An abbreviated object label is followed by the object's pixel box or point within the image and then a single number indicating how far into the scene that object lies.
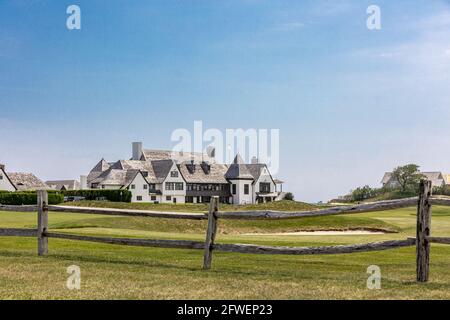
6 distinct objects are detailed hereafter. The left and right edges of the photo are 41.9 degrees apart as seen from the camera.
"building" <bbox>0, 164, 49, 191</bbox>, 84.38
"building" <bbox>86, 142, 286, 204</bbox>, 88.25
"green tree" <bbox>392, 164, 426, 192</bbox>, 86.86
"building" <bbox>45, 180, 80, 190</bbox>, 123.06
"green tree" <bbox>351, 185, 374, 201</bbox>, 85.12
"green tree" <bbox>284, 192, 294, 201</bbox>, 89.94
